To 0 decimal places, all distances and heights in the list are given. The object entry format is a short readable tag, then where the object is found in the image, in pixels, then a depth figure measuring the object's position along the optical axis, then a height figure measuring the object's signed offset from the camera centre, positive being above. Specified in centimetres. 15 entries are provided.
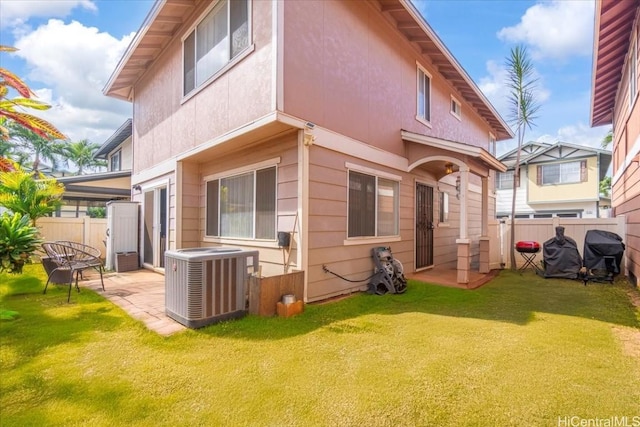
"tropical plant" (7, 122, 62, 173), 2455 +586
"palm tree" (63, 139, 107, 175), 2866 +587
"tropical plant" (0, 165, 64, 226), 746 +50
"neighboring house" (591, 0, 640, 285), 609 +342
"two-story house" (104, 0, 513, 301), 472 +147
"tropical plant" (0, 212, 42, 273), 505 -47
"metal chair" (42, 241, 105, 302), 498 -80
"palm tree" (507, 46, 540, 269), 816 +337
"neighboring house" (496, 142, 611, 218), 1630 +204
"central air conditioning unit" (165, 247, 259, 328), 366 -87
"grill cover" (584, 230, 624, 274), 642 -72
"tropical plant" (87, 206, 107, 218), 2608 +32
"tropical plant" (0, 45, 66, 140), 332 +120
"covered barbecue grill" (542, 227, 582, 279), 689 -94
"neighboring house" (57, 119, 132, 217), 1106 +133
